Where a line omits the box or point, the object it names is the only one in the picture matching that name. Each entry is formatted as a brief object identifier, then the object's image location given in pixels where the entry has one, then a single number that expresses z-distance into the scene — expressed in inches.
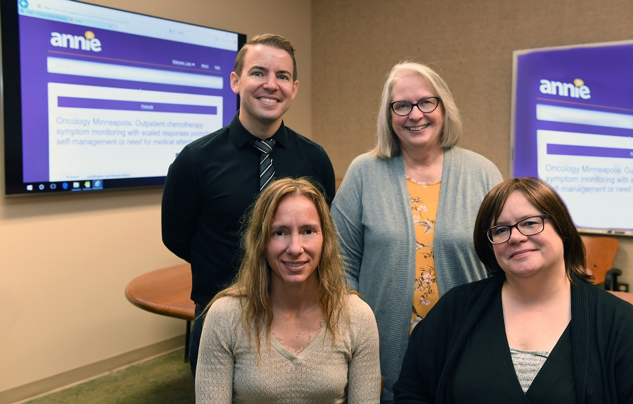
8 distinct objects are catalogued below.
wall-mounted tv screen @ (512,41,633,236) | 141.4
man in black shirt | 77.9
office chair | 143.2
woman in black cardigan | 55.0
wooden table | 108.4
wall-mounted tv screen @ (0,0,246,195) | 121.7
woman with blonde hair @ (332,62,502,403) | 71.4
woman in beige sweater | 62.2
